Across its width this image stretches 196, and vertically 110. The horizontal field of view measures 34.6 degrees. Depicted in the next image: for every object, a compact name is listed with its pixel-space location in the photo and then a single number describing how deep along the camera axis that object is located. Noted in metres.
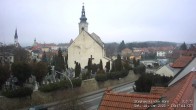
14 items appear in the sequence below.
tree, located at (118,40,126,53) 172.66
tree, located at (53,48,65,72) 59.05
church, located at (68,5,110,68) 66.06
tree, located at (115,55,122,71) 57.90
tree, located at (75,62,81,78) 49.79
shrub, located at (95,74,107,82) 47.79
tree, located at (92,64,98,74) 61.62
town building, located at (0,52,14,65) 74.41
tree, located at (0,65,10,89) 31.61
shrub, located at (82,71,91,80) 47.94
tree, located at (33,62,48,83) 37.66
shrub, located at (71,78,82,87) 40.04
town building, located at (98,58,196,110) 9.35
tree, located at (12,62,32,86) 34.66
